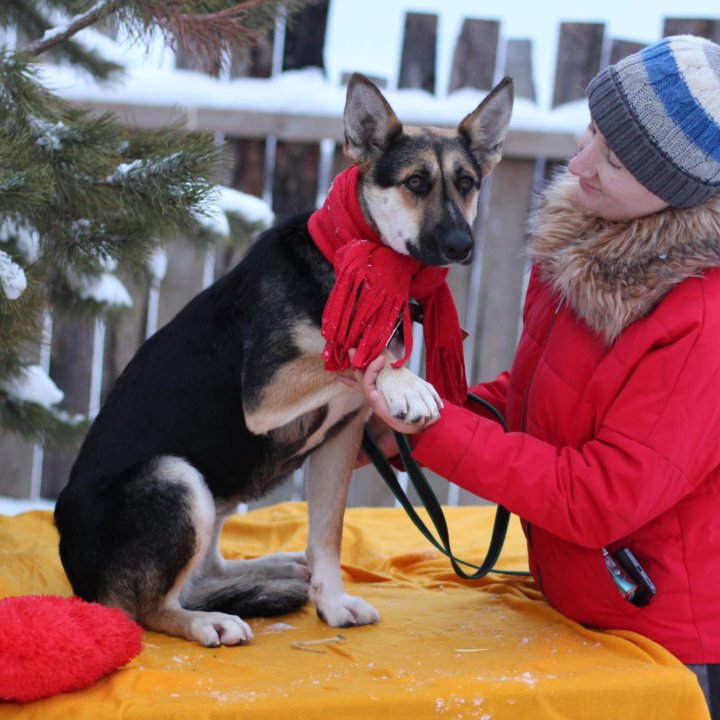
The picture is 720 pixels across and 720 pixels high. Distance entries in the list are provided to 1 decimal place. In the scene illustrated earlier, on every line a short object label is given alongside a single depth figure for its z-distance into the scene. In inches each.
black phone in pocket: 92.4
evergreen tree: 108.0
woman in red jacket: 87.4
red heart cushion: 80.0
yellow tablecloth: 80.9
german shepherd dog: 97.7
